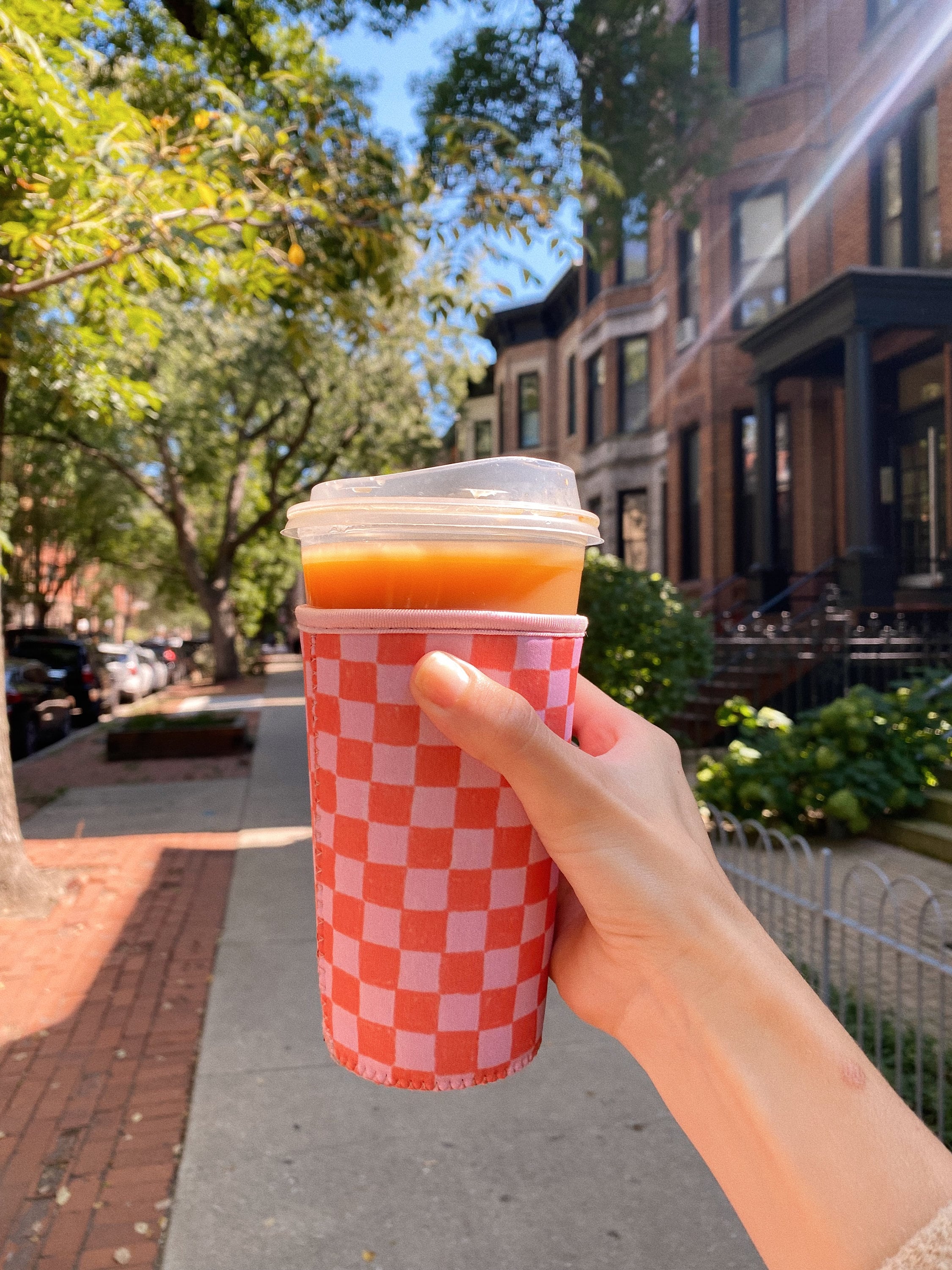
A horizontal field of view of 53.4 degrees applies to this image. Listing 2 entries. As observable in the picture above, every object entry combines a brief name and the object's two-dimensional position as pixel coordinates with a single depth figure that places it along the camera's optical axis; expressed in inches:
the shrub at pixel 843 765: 306.2
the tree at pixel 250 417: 803.4
